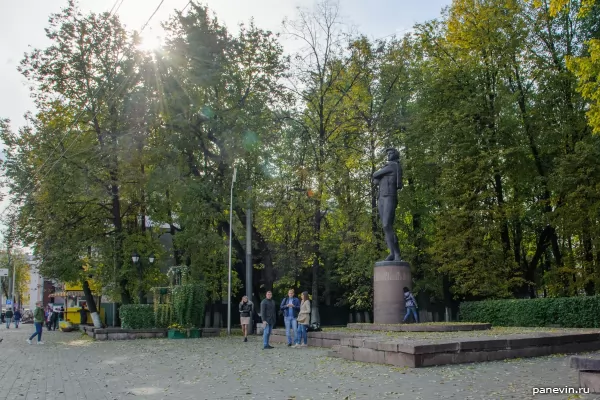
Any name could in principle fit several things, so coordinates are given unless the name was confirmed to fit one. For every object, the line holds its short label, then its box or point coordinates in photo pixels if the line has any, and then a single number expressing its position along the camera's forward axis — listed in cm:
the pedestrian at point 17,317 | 4474
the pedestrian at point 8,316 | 4378
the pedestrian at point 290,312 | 1792
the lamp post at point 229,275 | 2612
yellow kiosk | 3966
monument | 1875
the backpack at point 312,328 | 1961
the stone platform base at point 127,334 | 2542
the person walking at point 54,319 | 4069
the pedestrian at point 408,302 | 1911
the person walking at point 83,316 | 4038
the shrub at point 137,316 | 2645
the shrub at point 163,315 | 2648
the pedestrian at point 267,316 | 1802
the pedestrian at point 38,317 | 2278
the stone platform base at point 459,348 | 1162
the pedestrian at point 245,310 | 2307
